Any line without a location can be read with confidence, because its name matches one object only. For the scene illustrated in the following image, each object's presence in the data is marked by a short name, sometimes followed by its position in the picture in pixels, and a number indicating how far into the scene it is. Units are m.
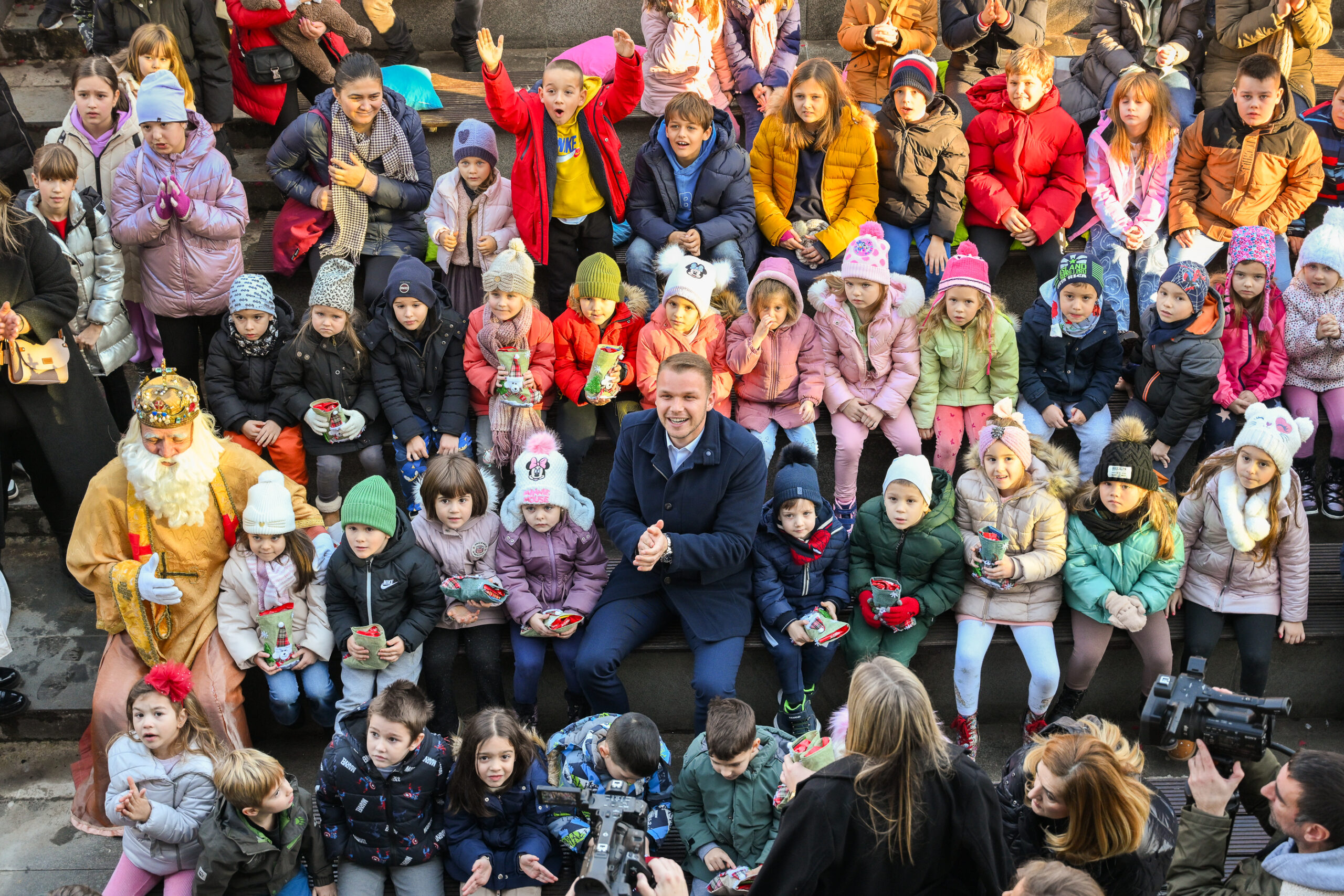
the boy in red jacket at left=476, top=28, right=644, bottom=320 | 5.52
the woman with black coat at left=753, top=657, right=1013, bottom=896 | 2.72
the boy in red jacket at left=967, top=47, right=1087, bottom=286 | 5.74
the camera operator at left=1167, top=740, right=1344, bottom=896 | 2.76
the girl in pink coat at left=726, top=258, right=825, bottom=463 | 5.14
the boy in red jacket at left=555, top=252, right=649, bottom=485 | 5.16
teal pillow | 6.54
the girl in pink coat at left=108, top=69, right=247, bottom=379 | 5.14
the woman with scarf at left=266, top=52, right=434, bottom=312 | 5.46
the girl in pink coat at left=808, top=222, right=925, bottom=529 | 5.21
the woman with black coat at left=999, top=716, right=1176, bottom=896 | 3.06
